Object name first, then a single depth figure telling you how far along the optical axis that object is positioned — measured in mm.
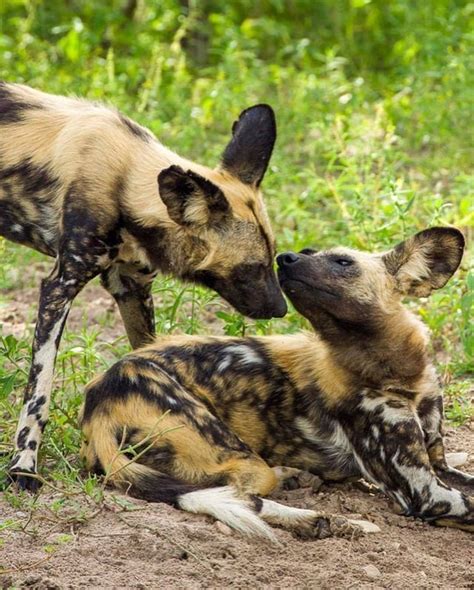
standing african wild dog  8523
